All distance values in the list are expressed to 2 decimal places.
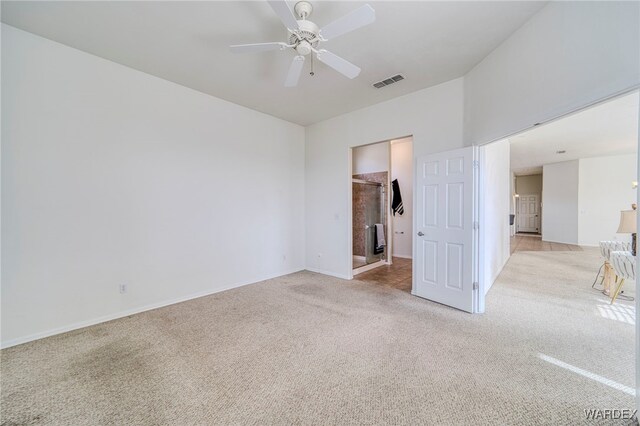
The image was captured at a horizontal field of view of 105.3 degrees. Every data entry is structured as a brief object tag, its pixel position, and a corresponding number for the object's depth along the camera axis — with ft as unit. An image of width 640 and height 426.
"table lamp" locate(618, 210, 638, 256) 11.24
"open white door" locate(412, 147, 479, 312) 10.07
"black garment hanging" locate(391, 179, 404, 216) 20.35
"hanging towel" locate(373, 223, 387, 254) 18.51
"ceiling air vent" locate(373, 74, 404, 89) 10.82
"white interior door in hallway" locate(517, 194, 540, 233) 39.12
